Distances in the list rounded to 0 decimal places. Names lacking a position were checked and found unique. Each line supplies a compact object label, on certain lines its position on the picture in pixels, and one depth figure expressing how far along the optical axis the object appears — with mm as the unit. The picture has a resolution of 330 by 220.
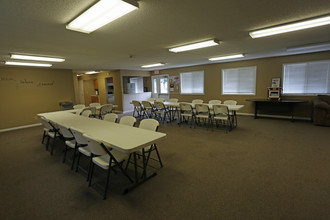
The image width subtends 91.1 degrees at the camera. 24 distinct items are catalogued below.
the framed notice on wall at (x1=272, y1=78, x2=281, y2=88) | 5880
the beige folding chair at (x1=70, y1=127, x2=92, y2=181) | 2206
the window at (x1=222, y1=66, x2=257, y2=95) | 6672
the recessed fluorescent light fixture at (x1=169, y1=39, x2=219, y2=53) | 3430
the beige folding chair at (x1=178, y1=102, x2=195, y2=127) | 5220
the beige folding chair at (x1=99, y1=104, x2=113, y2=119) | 5620
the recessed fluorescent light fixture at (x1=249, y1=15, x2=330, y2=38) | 2413
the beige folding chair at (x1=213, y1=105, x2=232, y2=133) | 4520
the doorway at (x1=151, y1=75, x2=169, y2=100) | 9680
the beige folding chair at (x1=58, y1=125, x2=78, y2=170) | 2799
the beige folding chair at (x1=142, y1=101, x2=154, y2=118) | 6250
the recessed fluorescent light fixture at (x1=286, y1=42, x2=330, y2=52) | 4008
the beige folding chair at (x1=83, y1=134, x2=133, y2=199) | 1970
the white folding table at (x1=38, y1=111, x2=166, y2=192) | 1996
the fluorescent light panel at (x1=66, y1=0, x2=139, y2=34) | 1700
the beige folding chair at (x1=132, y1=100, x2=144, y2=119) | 6629
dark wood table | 5512
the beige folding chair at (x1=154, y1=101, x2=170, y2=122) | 5889
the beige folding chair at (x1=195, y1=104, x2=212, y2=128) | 4860
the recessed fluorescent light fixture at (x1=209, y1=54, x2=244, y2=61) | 5355
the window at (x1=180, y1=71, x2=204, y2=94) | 8133
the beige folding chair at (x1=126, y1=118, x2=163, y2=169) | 2672
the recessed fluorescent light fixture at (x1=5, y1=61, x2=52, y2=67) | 5096
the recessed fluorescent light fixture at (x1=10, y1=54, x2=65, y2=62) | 3980
